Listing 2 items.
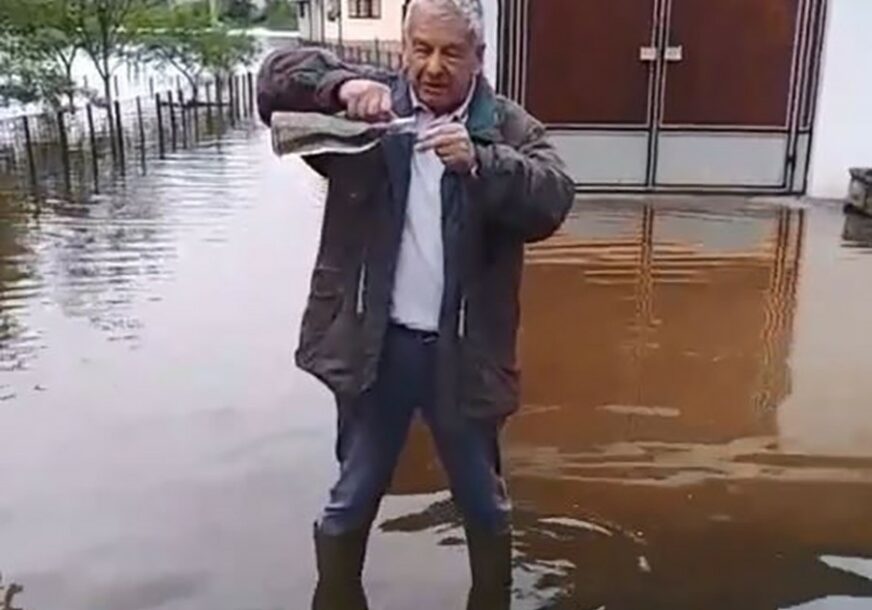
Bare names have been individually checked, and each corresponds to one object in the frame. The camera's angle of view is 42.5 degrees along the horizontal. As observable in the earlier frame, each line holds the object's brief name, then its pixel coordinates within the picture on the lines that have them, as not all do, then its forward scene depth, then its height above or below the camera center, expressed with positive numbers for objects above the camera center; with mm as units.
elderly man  2221 -476
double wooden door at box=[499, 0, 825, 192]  8102 -552
